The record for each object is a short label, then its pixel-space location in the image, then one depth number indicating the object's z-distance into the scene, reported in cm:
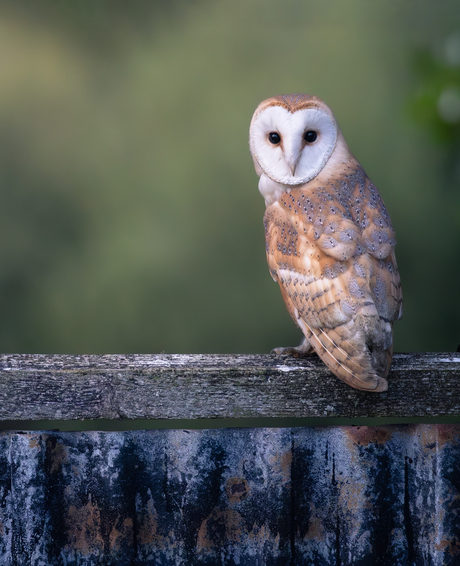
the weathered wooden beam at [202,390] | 827
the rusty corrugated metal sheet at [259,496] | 830
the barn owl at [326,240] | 832
